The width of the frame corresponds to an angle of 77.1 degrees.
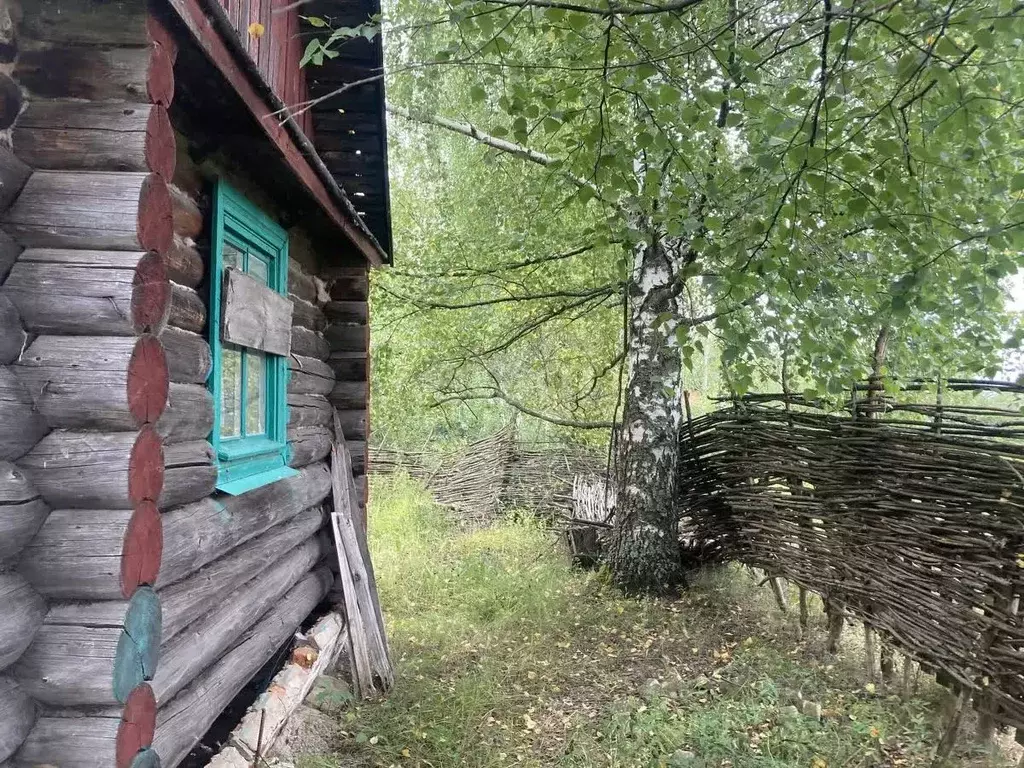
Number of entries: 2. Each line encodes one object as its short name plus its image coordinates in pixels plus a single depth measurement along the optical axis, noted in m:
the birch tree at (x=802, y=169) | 2.58
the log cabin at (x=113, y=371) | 1.82
